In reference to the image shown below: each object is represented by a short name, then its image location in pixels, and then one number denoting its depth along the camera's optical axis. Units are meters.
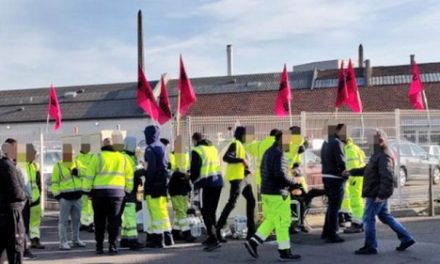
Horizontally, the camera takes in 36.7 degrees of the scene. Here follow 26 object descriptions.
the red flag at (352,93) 17.88
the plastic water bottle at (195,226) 12.02
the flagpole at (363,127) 14.36
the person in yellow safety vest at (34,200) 11.00
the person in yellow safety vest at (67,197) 11.25
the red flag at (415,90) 19.08
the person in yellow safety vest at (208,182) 10.66
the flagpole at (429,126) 15.58
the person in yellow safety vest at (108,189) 10.31
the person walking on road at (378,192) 9.66
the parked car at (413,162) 14.98
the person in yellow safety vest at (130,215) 11.00
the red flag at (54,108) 21.68
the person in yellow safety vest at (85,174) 11.25
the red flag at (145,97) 15.70
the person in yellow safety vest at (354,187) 12.12
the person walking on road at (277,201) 9.54
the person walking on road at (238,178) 11.09
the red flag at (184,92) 15.59
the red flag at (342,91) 17.77
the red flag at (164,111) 15.99
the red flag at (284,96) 18.88
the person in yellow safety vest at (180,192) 11.85
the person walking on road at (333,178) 10.94
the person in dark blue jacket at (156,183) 10.85
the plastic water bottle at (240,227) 11.98
